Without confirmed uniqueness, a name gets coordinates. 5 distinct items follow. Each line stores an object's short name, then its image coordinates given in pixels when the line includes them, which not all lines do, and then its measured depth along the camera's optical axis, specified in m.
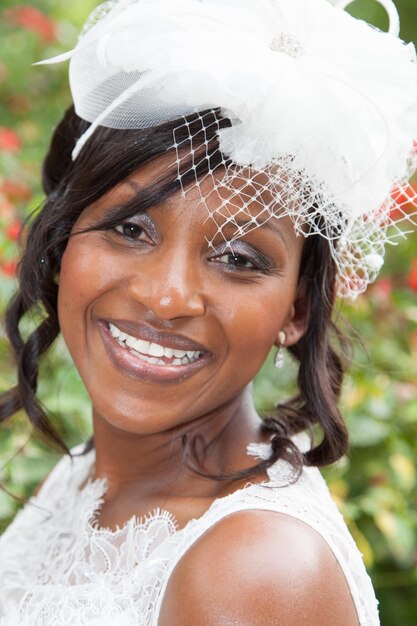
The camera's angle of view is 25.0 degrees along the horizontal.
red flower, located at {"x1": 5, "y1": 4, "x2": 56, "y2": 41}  4.96
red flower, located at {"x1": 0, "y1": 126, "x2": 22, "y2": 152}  3.70
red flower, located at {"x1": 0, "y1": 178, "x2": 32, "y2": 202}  3.57
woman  1.71
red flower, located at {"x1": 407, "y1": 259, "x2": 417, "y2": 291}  3.35
